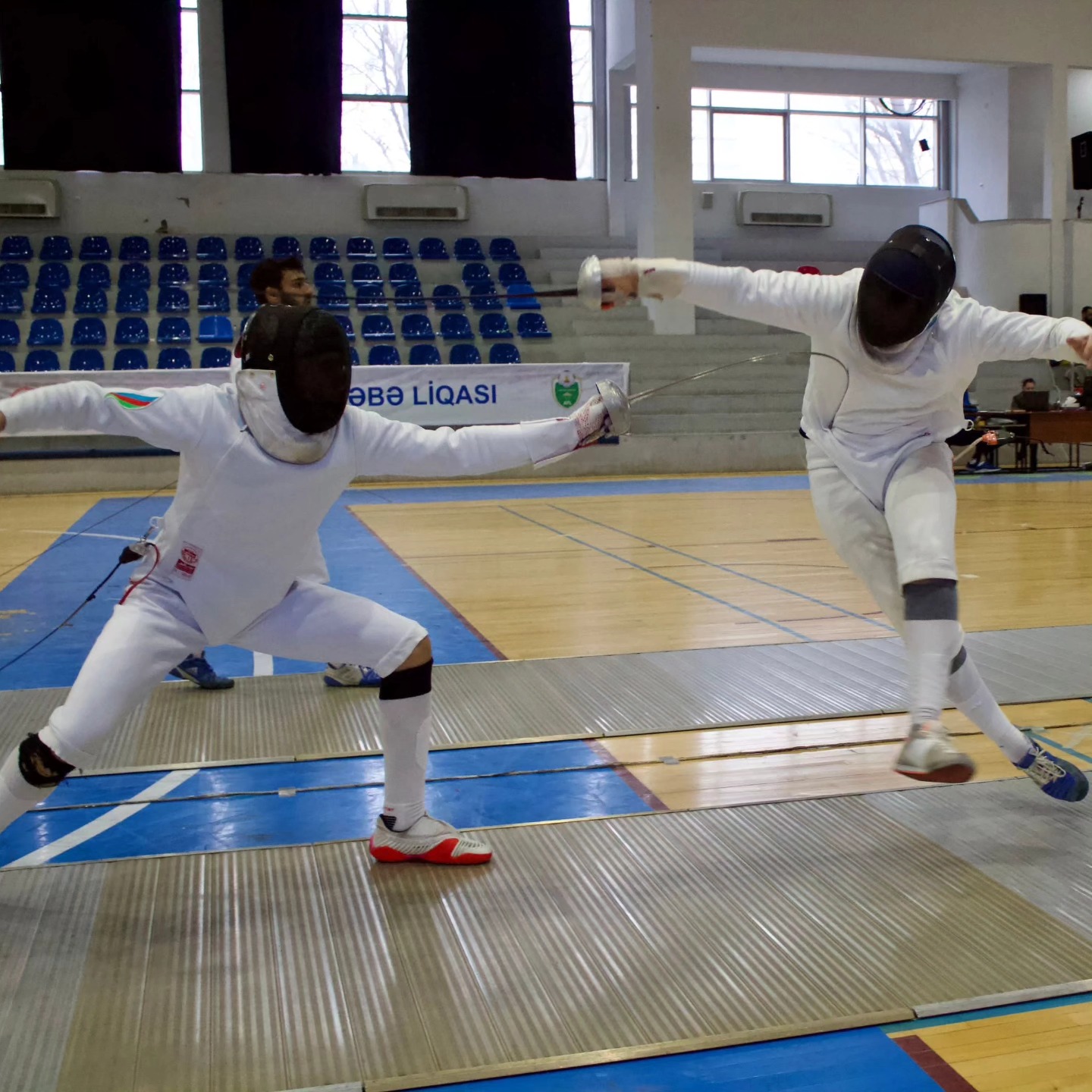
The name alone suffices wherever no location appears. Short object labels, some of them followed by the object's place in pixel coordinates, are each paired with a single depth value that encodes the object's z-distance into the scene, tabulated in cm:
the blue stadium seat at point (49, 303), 1198
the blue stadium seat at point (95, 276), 1259
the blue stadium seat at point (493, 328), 1280
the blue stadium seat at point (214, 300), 1231
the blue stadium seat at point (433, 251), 1398
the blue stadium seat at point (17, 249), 1290
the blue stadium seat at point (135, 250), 1326
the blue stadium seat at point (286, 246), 1347
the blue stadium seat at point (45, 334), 1155
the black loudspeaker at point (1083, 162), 1444
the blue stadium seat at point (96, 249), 1325
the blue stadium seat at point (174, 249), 1334
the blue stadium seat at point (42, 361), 1118
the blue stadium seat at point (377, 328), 1266
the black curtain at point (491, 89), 1367
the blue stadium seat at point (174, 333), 1177
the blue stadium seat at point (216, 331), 1170
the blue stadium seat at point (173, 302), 1239
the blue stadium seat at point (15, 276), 1222
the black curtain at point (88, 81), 1267
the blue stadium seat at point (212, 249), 1334
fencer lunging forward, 200
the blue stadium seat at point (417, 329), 1277
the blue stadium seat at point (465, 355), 1224
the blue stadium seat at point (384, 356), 1206
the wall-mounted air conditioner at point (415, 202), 1428
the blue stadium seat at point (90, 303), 1212
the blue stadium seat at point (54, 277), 1240
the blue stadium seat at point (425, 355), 1223
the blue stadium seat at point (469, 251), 1398
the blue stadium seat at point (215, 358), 1122
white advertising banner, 988
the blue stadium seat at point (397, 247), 1395
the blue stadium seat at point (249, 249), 1339
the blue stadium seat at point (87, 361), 1129
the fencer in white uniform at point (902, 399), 229
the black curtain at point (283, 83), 1322
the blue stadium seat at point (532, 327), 1298
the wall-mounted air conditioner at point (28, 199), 1316
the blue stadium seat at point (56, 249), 1311
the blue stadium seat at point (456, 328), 1270
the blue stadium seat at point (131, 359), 1131
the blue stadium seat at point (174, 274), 1288
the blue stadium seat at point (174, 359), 1141
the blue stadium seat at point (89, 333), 1162
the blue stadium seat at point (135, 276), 1259
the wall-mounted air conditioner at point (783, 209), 1548
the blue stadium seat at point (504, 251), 1413
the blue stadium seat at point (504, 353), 1236
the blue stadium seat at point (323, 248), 1369
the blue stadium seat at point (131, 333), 1173
